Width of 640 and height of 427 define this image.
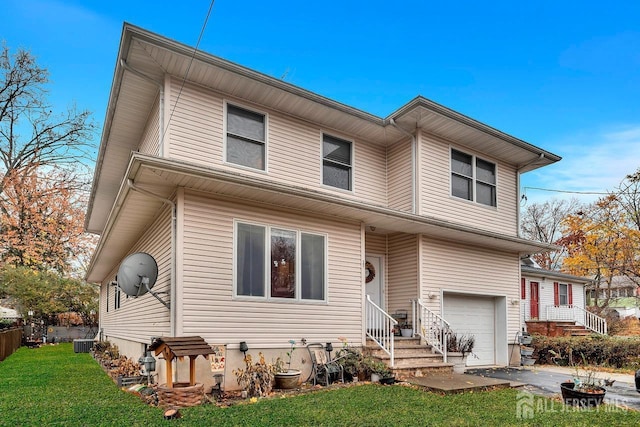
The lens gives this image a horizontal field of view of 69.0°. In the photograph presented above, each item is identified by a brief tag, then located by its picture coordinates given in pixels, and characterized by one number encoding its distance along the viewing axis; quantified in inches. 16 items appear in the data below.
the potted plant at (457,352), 394.6
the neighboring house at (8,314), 776.8
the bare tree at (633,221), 751.1
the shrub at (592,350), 512.1
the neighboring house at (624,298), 1478.0
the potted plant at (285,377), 315.6
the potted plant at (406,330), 419.5
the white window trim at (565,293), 840.3
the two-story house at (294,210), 315.6
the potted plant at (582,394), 265.6
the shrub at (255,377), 302.8
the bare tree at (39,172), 953.5
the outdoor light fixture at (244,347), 316.2
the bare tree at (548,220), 1352.1
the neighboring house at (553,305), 700.0
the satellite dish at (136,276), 308.0
